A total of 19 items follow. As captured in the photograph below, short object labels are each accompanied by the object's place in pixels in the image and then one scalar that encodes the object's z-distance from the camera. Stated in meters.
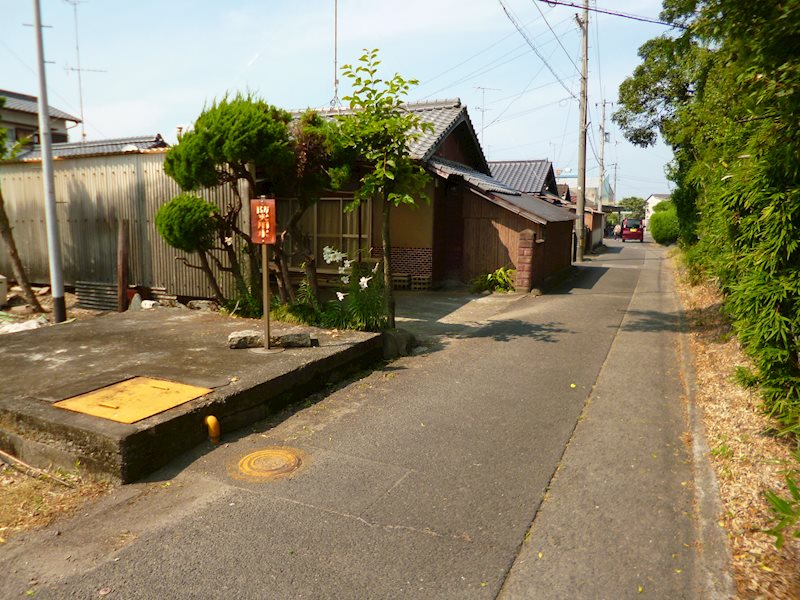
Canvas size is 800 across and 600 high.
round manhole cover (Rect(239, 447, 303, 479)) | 4.35
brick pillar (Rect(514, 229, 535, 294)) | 13.84
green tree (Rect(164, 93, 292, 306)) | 7.82
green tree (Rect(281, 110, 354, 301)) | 8.17
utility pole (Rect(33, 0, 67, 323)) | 9.44
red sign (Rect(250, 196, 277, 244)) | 6.64
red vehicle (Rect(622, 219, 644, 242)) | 48.66
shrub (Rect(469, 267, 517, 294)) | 14.44
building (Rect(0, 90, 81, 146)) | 27.94
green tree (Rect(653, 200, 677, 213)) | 44.87
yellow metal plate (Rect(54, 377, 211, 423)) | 4.63
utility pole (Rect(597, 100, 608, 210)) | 43.54
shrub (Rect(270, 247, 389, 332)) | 8.16
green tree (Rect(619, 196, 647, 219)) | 85.75
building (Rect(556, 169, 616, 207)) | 74.81
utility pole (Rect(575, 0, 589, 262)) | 22.94
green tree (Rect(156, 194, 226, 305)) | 8.80
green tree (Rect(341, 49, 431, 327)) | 7.75
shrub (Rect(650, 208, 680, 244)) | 37.62
